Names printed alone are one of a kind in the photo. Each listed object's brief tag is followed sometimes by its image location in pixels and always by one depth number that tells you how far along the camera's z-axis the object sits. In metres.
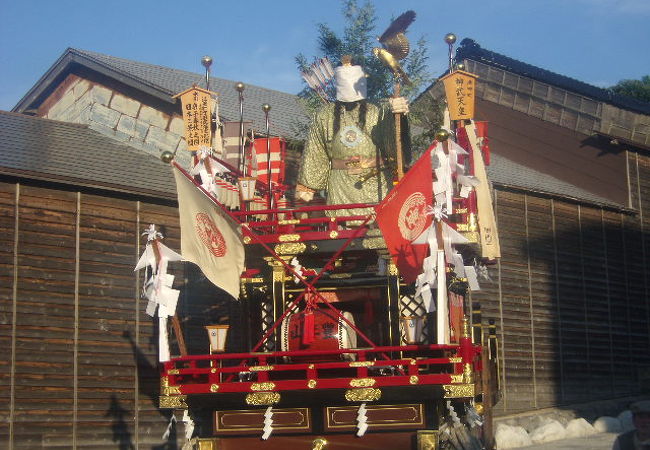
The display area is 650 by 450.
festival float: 11.43
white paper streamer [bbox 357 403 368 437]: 11.48
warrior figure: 14.58
